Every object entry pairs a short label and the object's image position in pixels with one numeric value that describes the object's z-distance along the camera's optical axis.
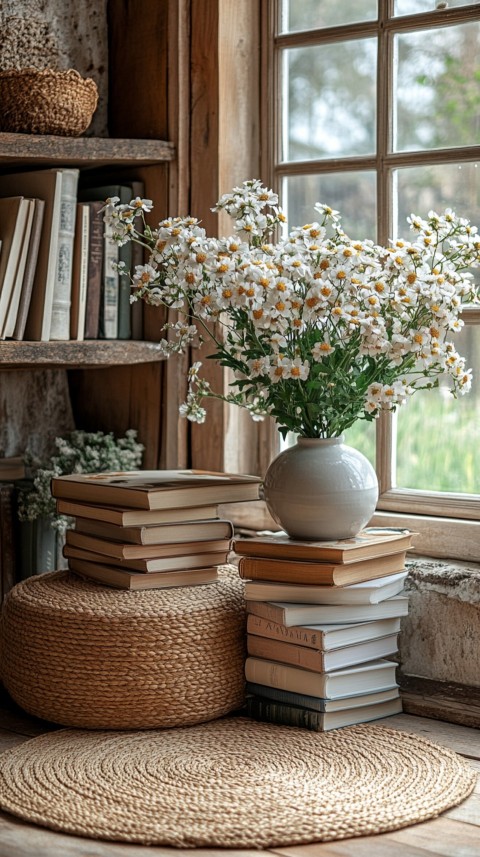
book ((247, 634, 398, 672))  2.71
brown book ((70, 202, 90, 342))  3.10
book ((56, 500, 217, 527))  2.79
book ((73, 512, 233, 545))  2.79
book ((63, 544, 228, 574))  2.80
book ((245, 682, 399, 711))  2.72
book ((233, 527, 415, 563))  2.70
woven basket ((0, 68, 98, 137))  3.00
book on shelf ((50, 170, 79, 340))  3.07
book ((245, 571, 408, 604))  2.72
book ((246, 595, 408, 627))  2.71
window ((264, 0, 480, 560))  3.00
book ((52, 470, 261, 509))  2.80
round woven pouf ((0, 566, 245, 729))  2.70
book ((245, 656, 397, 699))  2.71
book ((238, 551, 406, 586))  2.69
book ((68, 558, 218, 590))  2.80
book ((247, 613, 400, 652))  2.70
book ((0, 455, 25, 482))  3.23
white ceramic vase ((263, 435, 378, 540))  2.73
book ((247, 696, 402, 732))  2.72
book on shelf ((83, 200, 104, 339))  3.12
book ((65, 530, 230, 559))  2.79
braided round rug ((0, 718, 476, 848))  2.42
